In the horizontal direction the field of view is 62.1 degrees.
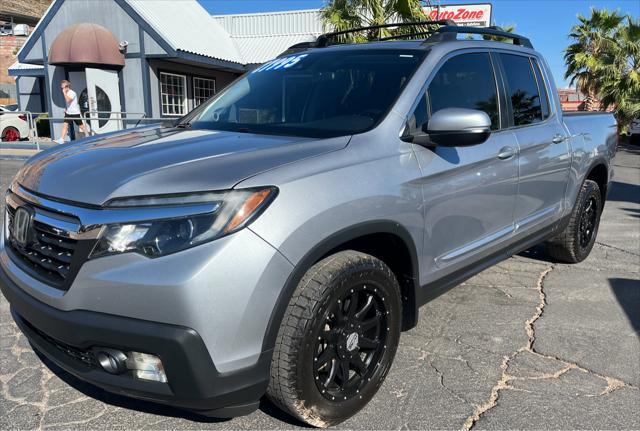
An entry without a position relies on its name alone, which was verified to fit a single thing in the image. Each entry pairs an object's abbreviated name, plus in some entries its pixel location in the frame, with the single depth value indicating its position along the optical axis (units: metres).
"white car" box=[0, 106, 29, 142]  18.00
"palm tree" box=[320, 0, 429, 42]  12.03
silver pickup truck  1.92
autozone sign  22.62
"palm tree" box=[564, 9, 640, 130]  19.55
